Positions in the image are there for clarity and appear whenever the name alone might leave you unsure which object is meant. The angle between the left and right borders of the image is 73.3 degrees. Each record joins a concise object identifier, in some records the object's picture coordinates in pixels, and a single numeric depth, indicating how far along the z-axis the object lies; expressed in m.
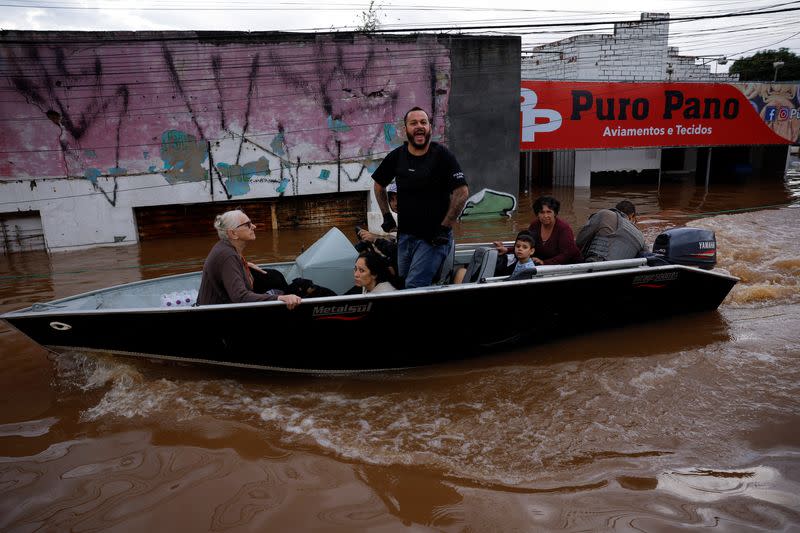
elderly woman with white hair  4.07
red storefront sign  15.45
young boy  4.89
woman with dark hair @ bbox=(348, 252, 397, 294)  4.42
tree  39.50
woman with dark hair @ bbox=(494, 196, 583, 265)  5.27
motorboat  4.00
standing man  4.40
